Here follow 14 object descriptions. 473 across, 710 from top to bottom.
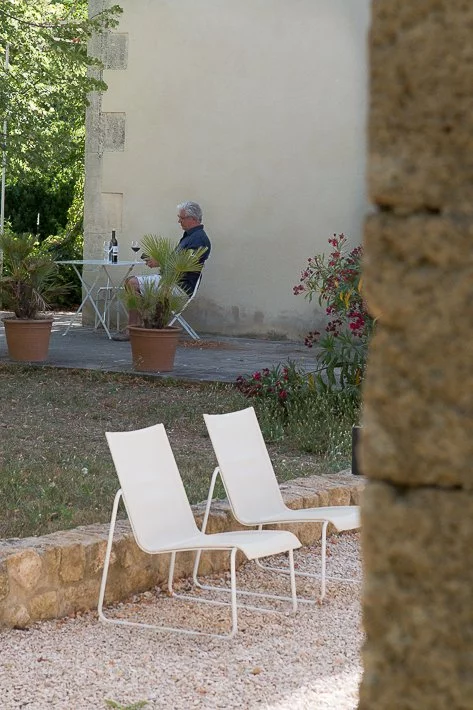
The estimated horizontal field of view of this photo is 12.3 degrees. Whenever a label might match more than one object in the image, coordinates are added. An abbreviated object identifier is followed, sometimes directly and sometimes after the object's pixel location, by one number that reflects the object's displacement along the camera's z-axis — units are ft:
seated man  69.22
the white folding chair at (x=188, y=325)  63.19
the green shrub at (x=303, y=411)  45.97
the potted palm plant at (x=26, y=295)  62.04
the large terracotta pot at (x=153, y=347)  60.13
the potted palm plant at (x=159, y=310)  60.28
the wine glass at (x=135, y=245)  79.17
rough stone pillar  7.50
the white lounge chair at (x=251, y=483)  30.43
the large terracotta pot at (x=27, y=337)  63.21
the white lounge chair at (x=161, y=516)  26.38
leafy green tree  61.01
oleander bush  48.07
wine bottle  76.11
